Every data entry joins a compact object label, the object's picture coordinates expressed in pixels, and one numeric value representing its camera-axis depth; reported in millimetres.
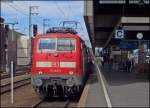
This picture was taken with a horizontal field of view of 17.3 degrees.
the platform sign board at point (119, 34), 37194
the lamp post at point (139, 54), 48384
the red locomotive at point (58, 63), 22453
